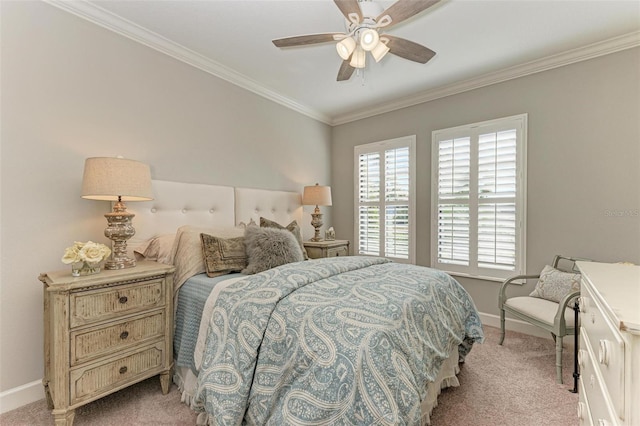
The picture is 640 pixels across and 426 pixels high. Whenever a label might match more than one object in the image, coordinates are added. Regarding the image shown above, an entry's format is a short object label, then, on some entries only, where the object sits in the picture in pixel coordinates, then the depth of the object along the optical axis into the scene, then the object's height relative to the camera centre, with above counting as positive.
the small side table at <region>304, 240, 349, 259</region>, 3.51 -0.48
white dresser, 0.64 -0.36
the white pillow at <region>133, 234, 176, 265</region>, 2.23 -0.32
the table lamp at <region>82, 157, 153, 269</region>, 1.83 +0.12
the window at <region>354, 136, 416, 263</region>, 3.77 +0.15
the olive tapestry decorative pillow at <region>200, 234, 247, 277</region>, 2.10 -0.35
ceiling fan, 1.62 +1.09
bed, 1.17 -0.60
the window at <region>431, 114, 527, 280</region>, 2.99 +0.13
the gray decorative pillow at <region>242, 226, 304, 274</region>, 2.19 -0.31
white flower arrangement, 1.67 -0.28
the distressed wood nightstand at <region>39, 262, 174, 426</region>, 1.52 -0.72
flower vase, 1.68 -0.36
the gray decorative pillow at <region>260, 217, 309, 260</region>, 2.89 -0.18
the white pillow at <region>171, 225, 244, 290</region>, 2.10 -0.34
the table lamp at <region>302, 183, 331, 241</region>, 3.69 +0.16
